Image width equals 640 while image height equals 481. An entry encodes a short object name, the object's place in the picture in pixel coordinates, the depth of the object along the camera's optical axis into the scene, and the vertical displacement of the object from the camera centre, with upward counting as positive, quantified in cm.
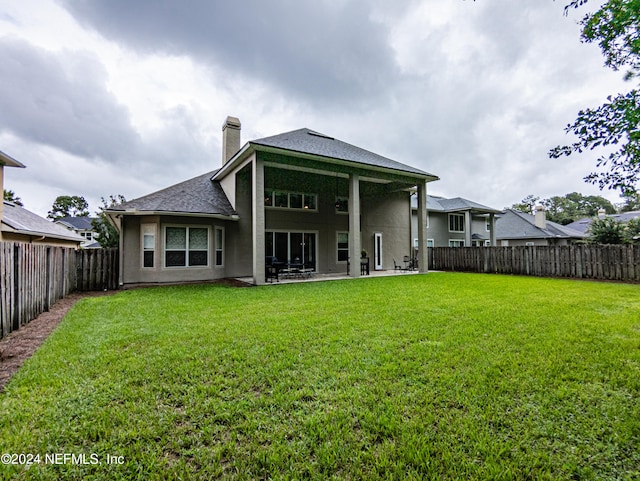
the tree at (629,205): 4316 +651
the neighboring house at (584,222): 3119 +292
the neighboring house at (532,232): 2525 +155
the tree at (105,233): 2272 +185
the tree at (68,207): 5278 +926
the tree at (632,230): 1524 +104
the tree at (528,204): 5452 +877
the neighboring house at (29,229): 1384 +152
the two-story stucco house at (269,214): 1116 +175
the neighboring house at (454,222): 2245 +231
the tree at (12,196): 3797 +833
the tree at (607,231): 1461 +85
